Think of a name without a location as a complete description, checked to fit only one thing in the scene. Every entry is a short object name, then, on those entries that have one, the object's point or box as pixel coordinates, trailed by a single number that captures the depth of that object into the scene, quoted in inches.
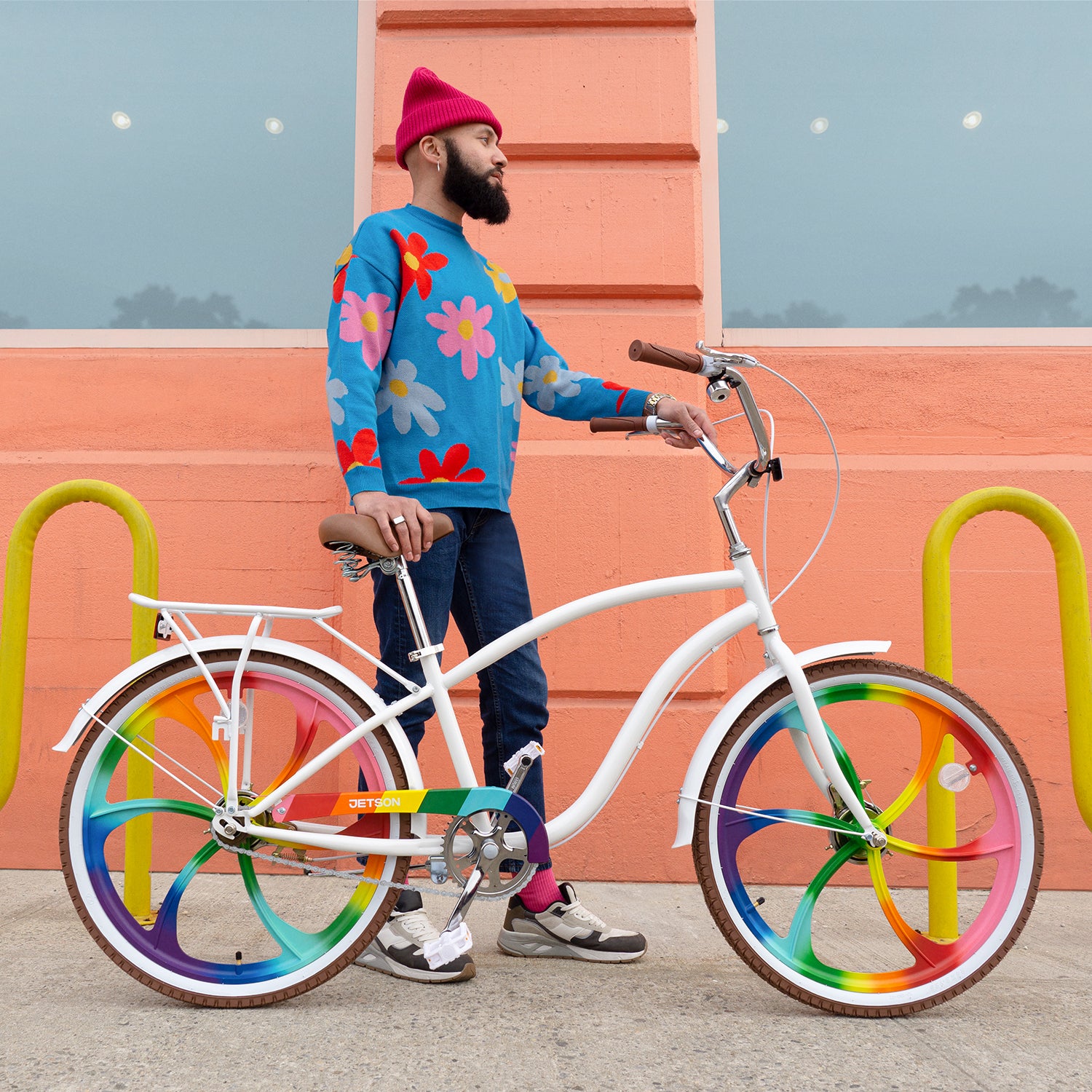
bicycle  67.9
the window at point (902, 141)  132.5
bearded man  75.1
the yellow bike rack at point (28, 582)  89.4
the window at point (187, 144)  132.7
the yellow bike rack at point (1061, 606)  83.9
